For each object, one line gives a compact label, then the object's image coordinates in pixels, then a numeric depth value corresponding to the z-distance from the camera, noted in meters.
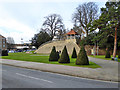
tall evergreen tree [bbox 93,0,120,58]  25.20
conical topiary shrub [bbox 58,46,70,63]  19.20
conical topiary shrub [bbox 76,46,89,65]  16.80
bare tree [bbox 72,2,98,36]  46.44
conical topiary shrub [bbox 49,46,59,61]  22.56
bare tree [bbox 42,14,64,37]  65.19
